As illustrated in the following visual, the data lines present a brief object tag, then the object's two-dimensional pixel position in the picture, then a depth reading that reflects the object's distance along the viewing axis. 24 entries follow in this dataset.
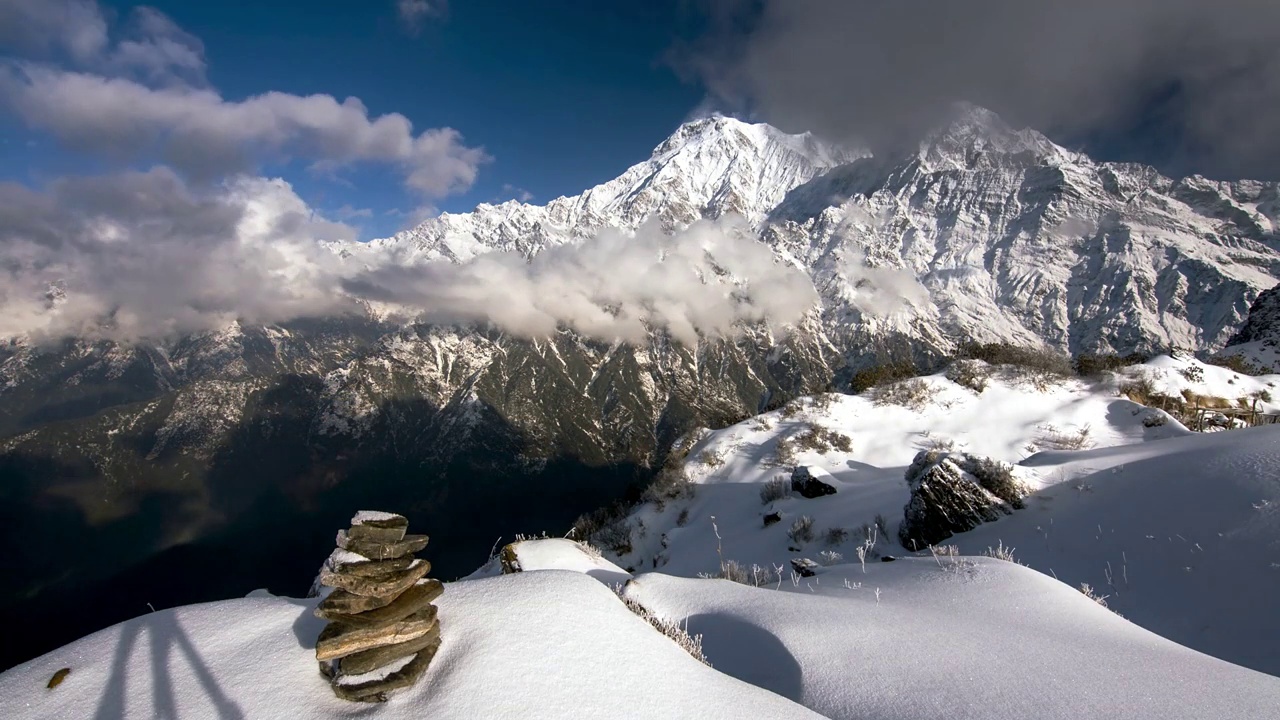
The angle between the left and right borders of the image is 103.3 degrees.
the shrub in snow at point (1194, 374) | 24.69
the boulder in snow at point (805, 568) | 10.72
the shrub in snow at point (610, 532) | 24.89
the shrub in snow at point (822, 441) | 25.25
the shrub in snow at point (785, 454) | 25.16
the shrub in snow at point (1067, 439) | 20.02
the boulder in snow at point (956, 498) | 13.65
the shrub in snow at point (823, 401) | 28.98
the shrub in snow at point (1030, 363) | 26.29
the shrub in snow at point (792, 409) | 30.43
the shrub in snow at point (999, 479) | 13.58
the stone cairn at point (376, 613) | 4.62
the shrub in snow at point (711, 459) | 28.22
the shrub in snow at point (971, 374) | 27.30
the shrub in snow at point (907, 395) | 27.08
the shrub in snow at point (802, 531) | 17.09
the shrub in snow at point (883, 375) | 31.58
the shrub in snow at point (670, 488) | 27.24
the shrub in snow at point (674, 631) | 6.29
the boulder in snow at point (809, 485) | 20.44
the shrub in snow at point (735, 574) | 10.70
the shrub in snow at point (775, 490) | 21.83
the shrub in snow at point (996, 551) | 11.22
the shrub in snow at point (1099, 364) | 26.84
